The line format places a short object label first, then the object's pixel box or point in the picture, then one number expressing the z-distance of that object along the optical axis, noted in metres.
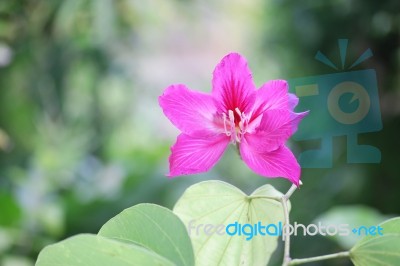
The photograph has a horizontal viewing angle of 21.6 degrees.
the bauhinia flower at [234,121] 0.67
